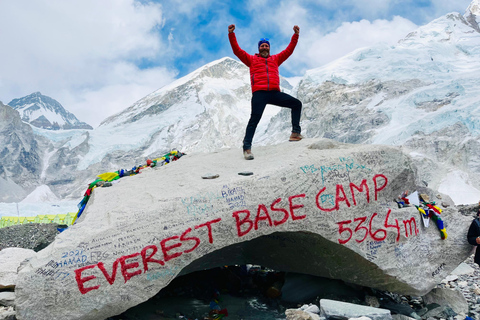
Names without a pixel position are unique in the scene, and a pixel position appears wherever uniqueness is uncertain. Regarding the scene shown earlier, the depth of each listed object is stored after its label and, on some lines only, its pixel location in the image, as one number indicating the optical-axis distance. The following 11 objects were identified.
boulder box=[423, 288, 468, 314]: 5.79
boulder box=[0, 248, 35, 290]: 5.13
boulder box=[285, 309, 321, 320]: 3.81
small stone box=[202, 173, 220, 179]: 5.03
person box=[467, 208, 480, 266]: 5.63
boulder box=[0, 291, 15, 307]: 4.54
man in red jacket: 5.91
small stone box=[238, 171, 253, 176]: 4.79
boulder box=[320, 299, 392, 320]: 3.88
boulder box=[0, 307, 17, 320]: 3.97
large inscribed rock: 3.71
